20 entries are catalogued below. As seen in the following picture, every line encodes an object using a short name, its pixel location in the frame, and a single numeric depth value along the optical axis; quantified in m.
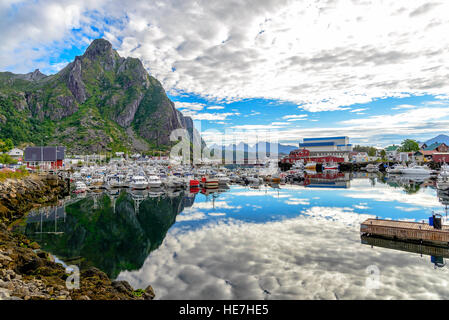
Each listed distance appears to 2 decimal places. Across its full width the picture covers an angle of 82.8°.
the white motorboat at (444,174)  63.73
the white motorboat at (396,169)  98.09
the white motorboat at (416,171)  89.96
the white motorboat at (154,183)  61.84
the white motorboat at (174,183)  63.79
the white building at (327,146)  165.38
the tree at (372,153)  195.00
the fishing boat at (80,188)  54.45
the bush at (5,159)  59.35
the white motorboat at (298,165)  124.19
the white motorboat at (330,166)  123.74
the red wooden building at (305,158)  143.00
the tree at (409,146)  150.50
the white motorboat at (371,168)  121.21
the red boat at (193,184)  65.62
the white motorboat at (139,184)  60.03
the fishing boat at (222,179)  68.82
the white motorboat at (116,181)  64.39
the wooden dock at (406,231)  19.44
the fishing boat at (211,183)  62.97
